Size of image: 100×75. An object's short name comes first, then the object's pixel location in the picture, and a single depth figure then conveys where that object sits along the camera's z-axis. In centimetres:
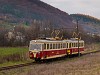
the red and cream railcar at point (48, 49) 4011
